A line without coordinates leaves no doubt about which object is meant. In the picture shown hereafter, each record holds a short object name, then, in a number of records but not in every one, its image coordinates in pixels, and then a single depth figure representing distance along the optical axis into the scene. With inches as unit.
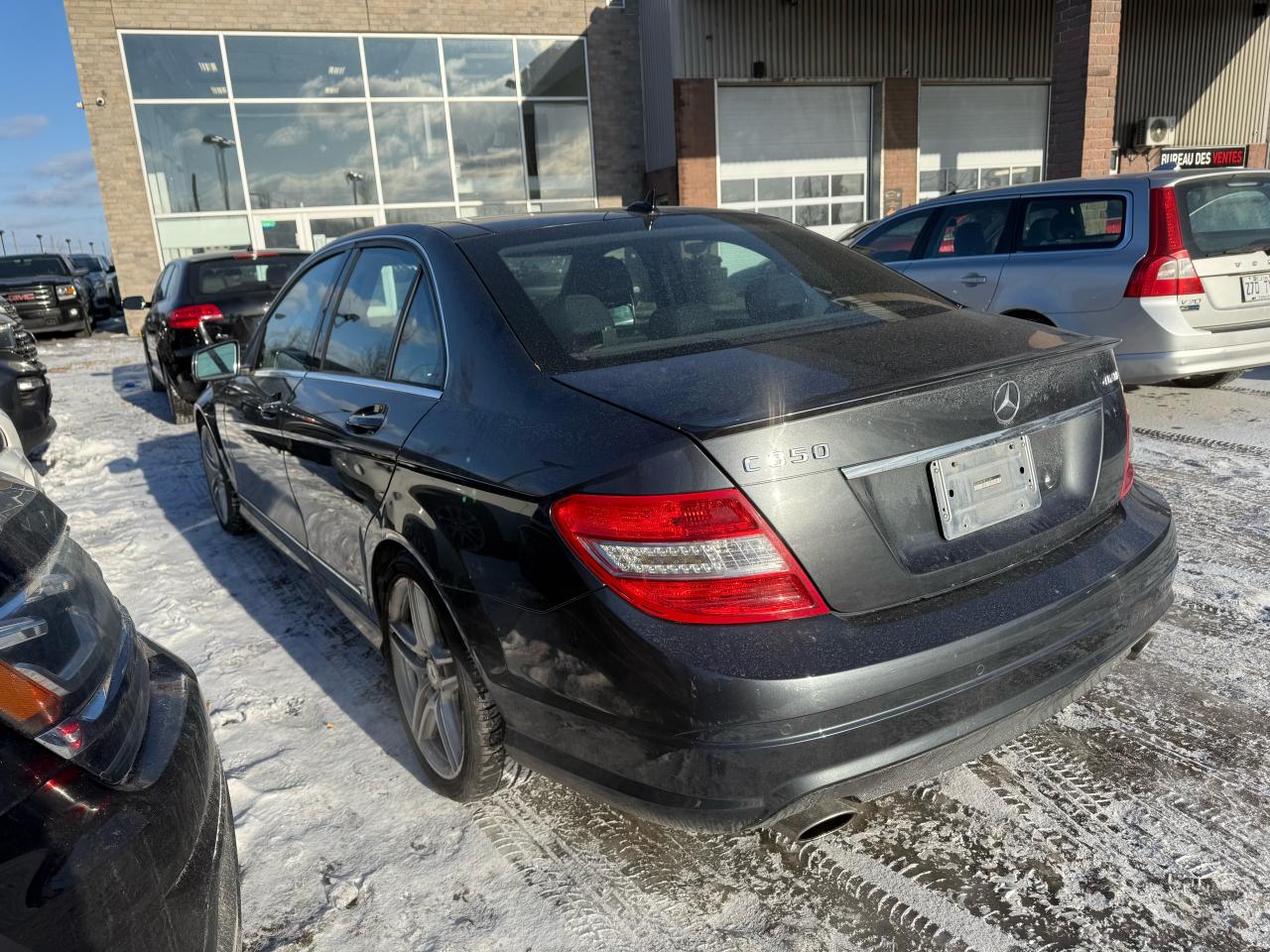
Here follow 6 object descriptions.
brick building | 634.8
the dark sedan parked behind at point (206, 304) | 313.6
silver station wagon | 213.3
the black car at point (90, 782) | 50.4
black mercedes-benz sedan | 67.5
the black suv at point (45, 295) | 689.6
